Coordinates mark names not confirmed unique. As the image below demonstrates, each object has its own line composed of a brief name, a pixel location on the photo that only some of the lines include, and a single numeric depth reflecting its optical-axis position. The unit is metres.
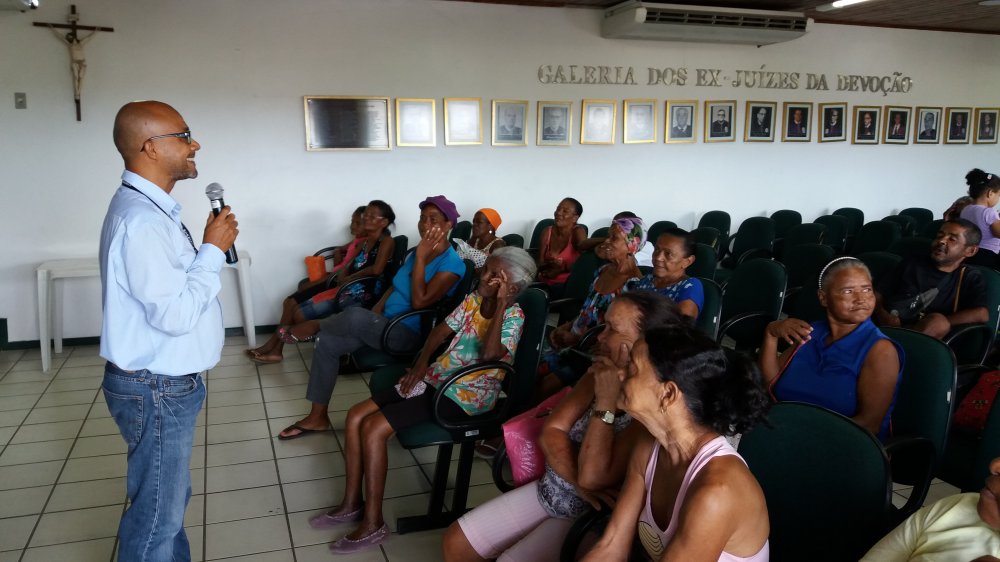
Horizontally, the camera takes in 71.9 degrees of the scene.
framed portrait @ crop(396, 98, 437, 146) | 5.71
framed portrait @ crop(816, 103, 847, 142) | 7.05
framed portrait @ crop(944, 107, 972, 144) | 7.50
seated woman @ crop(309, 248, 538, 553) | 2.56
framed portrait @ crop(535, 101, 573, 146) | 6.09
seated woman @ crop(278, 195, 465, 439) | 3.46
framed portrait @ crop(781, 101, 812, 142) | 6.93
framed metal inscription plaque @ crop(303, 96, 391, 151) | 5.50
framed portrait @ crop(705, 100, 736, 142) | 6.64
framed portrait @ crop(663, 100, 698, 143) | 6.50
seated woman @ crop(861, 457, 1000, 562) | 1.30
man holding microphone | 1.74
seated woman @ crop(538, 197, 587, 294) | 5.07
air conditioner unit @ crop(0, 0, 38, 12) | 4.40
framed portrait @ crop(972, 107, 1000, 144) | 7.61
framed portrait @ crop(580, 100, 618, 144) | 6.23
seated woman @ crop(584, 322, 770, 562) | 1.28
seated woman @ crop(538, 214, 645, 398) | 3.05
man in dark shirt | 3.12
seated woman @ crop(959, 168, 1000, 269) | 4.24
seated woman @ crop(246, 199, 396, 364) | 4.70
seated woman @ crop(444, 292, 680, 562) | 1.76
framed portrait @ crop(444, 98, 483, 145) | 5.84
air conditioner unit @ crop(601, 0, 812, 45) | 5.76
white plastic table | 4.73
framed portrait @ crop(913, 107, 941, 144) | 7.41
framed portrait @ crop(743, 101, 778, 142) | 6.79
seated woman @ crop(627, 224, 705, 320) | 2.90
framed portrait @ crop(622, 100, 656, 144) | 6.37
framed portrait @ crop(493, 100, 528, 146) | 5.97
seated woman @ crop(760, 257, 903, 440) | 2.06
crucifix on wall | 4.84
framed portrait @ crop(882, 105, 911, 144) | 7.30
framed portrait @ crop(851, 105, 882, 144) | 7.20
